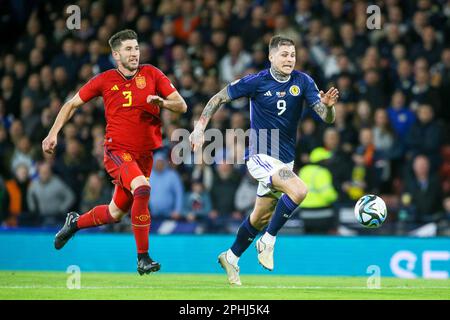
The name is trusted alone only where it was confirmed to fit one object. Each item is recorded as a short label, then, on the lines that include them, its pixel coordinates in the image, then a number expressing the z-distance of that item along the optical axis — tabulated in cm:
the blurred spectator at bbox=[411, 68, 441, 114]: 1650
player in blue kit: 1126
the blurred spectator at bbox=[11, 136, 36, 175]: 1805
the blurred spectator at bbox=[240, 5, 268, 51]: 1845
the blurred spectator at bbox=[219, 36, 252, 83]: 1814
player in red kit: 1133
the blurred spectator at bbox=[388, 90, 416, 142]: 1648
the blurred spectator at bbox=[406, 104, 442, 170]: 1602
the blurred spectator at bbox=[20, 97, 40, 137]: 1853
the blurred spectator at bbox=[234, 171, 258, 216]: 1623
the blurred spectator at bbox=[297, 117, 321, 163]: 1628
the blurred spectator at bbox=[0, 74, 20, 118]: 1936
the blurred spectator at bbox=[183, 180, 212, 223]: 1642
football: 1175
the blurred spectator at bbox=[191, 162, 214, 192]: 1669
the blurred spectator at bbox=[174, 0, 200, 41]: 1930
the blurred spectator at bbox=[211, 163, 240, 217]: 1634
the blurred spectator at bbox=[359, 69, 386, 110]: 1678
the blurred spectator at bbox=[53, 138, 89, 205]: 1714
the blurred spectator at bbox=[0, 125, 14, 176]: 1828
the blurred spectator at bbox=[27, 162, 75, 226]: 1694
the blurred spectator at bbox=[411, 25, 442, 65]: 1706
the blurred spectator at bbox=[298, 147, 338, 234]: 1545
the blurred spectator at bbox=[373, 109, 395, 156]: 1639
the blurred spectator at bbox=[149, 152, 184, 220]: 1623
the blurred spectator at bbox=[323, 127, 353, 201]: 1576
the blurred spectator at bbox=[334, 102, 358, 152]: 1639
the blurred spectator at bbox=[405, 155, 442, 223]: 1558
